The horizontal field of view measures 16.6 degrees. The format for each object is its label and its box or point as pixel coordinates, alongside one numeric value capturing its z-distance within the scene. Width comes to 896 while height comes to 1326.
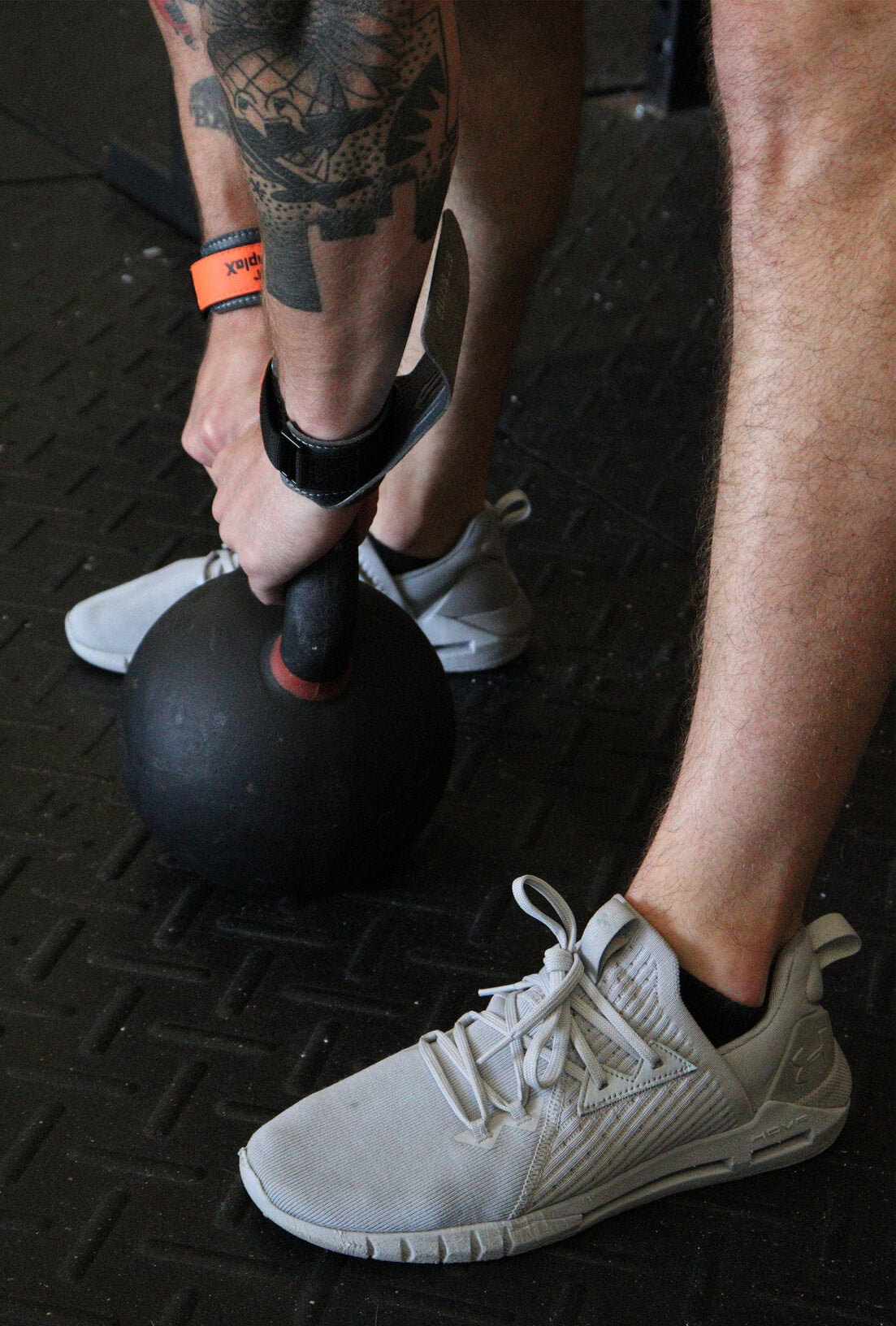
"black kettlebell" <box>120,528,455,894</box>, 1.63
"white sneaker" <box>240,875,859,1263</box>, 1.52
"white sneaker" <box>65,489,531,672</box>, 1.87
